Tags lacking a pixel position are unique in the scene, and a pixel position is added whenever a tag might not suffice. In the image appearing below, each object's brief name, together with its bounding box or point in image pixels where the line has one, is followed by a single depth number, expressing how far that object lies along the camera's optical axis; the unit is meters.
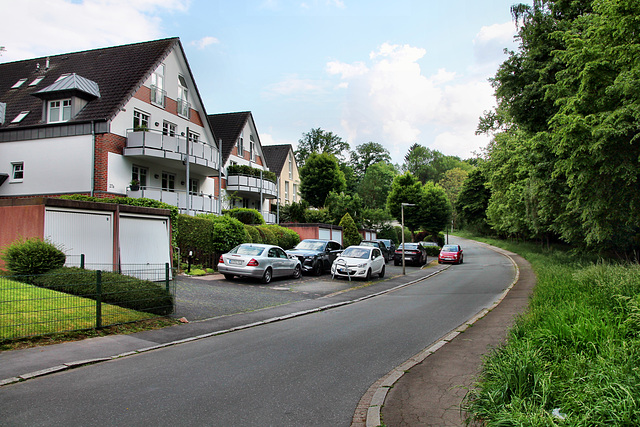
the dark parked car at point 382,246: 34.28
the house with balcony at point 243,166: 37.06
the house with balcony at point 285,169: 52.94
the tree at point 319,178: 55.00
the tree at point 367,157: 93.50
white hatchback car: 21.59
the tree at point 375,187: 77.19
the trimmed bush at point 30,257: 10.88
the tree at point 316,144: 81.12
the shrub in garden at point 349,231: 40.88
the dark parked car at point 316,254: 22.59
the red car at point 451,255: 38.66
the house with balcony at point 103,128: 24.08
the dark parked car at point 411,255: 34.38
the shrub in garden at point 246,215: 30.48
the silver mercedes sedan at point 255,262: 17.75
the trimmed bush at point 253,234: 23.91
